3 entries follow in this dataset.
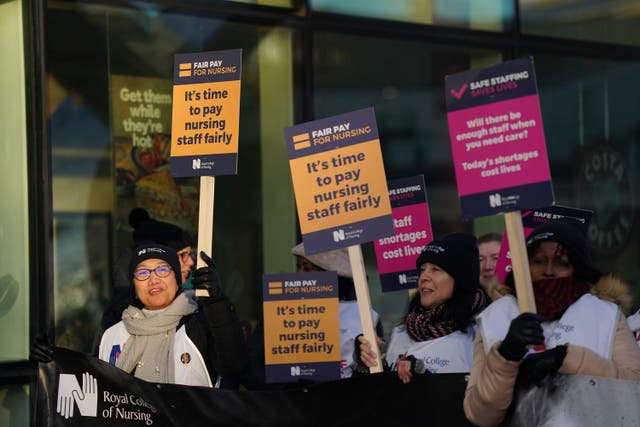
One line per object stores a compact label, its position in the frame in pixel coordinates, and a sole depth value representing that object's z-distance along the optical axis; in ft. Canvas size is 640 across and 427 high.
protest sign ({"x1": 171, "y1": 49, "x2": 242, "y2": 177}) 18.42
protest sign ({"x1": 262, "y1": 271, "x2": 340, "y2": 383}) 18.67
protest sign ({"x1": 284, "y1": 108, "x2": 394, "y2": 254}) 17.56
